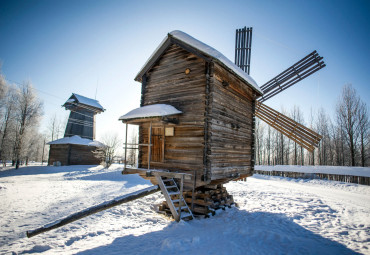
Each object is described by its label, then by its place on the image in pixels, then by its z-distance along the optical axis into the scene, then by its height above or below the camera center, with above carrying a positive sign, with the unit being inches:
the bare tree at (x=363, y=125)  923.7 +142.0
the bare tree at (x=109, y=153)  1027.9 -40.2
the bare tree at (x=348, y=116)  916.6 +190.7
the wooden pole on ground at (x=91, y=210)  208.0 -82.9
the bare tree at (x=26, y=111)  1031.7 +192.3
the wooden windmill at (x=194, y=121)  310.2 +52.3
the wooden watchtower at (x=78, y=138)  1082.1 +42.5
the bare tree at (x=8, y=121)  997.8 +128.2
